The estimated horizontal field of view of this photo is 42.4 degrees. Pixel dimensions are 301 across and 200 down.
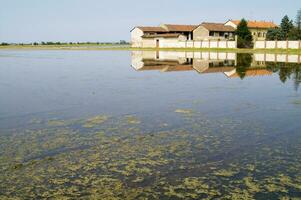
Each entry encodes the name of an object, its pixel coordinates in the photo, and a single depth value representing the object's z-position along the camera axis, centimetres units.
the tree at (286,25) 8344
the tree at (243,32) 7716
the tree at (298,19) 9793
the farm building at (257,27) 10510
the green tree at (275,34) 8338
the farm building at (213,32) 8988
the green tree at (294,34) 7431
